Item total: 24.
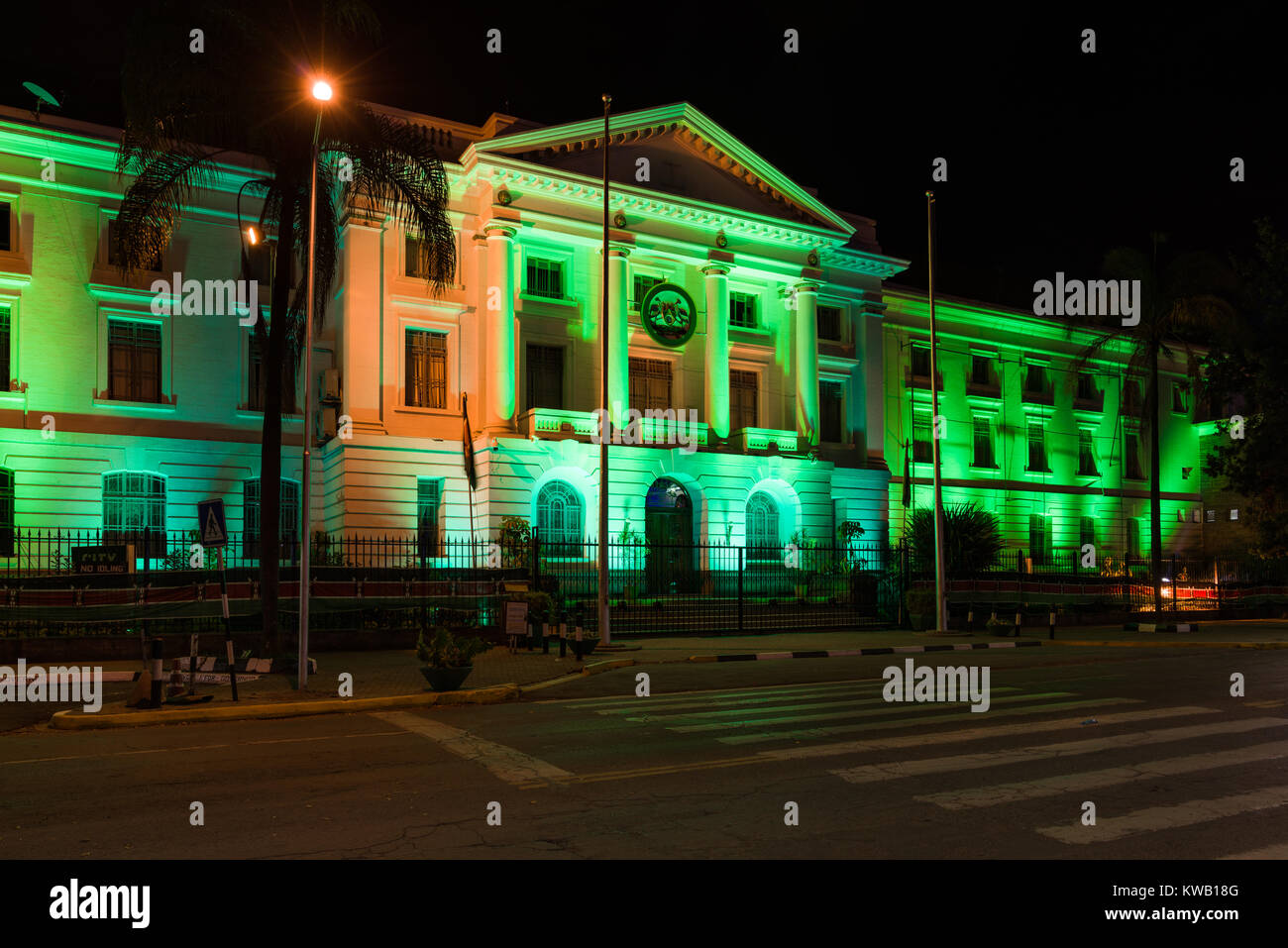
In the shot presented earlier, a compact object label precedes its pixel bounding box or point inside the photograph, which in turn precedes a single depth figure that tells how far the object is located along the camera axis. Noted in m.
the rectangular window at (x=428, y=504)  34.66
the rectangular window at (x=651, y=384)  38.88
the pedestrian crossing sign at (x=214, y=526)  13.90
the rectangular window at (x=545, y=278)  37.19
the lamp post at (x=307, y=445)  14.16
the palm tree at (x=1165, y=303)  38.72
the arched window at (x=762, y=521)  40.00
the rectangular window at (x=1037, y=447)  54.22
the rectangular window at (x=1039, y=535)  52.36
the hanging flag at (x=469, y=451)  33.91
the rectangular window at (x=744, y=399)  41.12
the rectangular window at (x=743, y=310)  41.94
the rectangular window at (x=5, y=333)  31.27
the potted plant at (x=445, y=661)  14.45
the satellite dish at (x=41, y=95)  31.59
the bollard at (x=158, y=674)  12.81
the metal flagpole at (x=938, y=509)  26.20
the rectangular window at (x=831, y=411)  44.50
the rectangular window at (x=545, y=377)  36.81
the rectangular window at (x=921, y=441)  49.19
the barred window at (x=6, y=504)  29.98
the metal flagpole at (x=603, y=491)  21.69
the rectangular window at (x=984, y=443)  52.32
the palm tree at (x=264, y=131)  17.02
